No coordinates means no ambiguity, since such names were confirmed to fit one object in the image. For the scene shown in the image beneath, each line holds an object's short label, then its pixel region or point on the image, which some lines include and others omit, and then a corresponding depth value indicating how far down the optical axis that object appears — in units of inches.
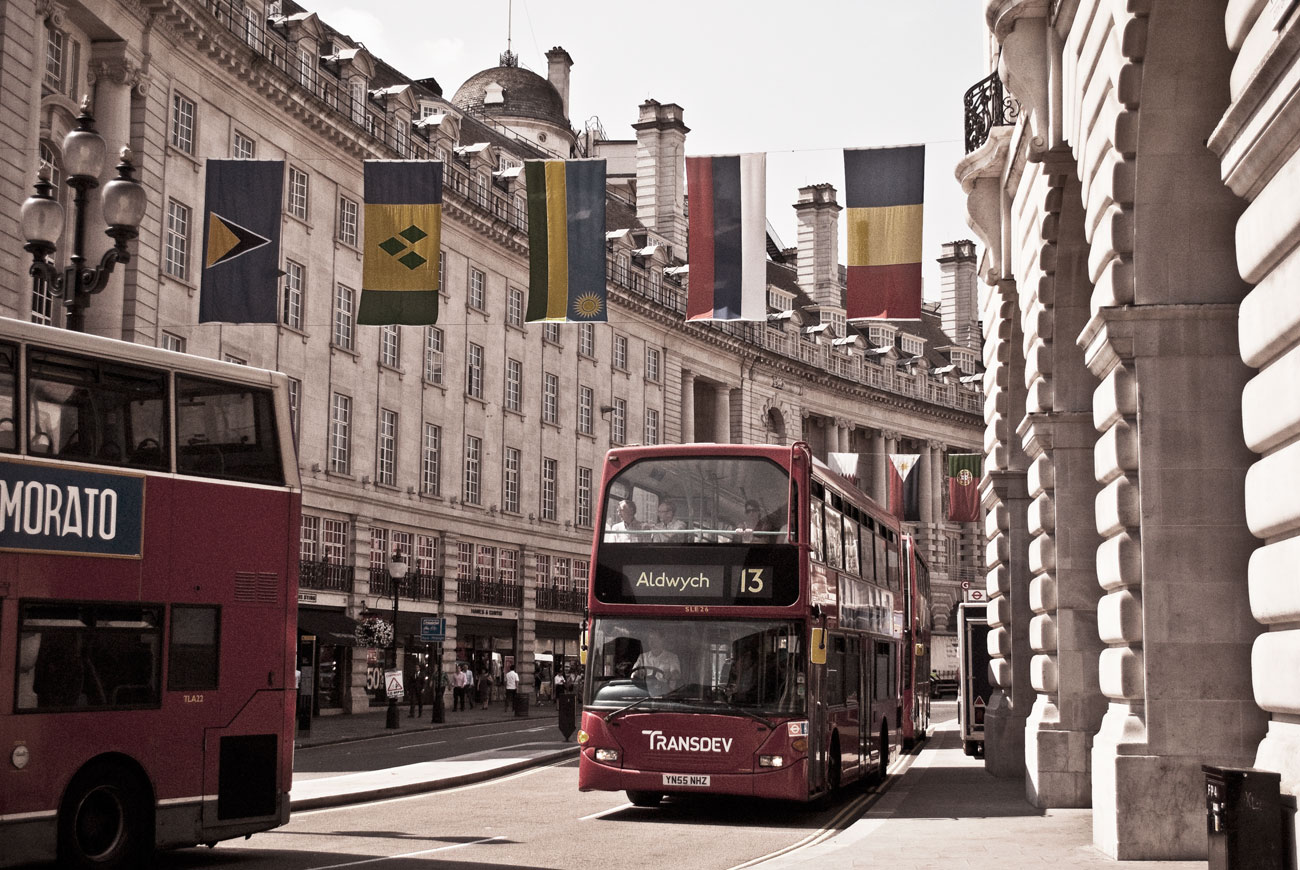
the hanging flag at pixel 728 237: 884.0
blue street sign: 1520.7
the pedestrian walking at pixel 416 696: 1756.9
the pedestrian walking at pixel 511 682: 1824.8
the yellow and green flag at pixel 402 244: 873.5
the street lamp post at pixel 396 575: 1454.2
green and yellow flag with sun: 900.0
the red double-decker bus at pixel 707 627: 676.1
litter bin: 316.5
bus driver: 684.7
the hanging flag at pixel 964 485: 1905.8
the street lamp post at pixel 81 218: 595.8
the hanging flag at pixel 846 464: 2065.7
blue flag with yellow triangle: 856.3
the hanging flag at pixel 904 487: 2082.9
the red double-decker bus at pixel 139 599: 457.1
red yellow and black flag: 862.5
